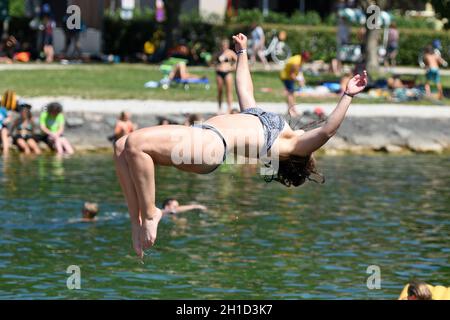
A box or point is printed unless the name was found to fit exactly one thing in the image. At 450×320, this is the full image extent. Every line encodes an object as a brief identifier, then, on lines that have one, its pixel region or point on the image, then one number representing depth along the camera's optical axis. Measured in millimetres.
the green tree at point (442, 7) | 31156
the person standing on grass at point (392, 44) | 40312
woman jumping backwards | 7691
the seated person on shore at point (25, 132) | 25328
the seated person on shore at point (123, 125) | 24984
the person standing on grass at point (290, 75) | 27797
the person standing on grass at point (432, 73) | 31656
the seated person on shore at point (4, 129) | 24922
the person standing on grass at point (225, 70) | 26703
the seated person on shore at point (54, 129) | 25297
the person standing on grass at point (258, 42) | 39875
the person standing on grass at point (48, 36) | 38281
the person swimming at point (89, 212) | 18516
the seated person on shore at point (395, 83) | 32159
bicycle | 41500
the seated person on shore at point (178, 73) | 31422
